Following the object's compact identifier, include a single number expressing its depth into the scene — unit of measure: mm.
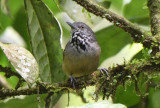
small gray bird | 5581
